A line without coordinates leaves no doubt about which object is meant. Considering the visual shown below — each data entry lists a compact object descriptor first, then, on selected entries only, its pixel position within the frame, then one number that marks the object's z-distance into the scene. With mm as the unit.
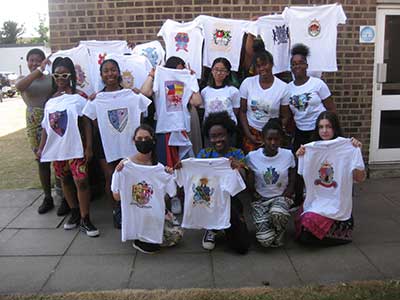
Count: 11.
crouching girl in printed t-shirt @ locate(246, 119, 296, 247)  3916
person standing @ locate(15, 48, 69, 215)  4961
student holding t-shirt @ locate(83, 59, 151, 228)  4410
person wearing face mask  3844
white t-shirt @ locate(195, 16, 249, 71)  5219
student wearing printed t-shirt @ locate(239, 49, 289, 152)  4504
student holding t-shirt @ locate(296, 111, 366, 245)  3902
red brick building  5816
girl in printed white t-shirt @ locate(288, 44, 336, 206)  4520
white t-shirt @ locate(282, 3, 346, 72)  5207
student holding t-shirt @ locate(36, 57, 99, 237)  4336
